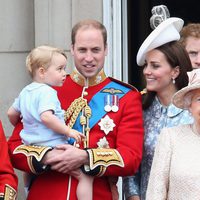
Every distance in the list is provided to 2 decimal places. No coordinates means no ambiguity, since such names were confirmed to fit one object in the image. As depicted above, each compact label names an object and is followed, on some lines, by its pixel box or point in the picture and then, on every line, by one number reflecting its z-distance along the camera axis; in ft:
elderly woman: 26.68
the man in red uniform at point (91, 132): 29.07
